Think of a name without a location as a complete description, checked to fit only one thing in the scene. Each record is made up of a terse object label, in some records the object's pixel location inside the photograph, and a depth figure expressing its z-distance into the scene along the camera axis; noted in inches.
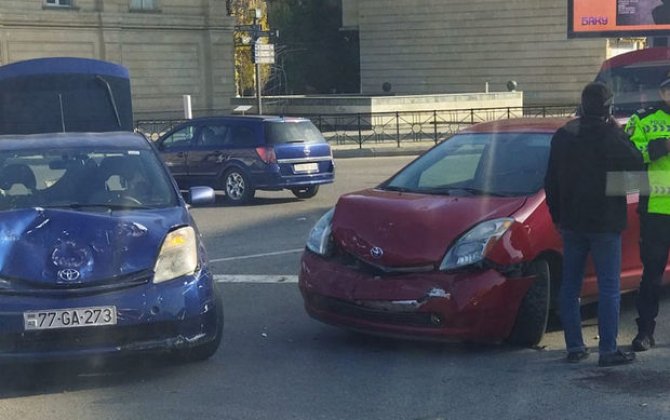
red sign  1346.0
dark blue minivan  685.9
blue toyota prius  231.8
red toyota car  255.9
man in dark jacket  245.4
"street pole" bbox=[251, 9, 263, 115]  1187.1
